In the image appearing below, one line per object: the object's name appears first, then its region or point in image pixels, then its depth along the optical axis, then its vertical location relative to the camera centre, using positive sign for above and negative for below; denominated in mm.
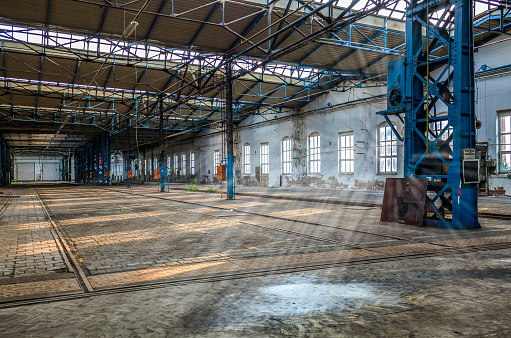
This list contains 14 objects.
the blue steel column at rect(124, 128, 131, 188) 29762 +1394
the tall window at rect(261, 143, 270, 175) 30531 +959
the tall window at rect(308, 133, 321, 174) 25469 +1068
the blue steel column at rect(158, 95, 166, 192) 22767 +873
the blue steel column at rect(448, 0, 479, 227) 7730 +1138
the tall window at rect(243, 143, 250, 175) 33281 +993
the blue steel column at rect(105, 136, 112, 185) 38547 +1728
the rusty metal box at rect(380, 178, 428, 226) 8281 -705
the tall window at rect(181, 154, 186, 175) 45250 +946
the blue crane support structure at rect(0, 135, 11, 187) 39388 +1200
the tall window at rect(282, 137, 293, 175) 28281 +1110
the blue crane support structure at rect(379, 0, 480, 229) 7758 +1380
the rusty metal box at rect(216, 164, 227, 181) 17119 -57
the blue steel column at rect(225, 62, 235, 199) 16580 +1884
